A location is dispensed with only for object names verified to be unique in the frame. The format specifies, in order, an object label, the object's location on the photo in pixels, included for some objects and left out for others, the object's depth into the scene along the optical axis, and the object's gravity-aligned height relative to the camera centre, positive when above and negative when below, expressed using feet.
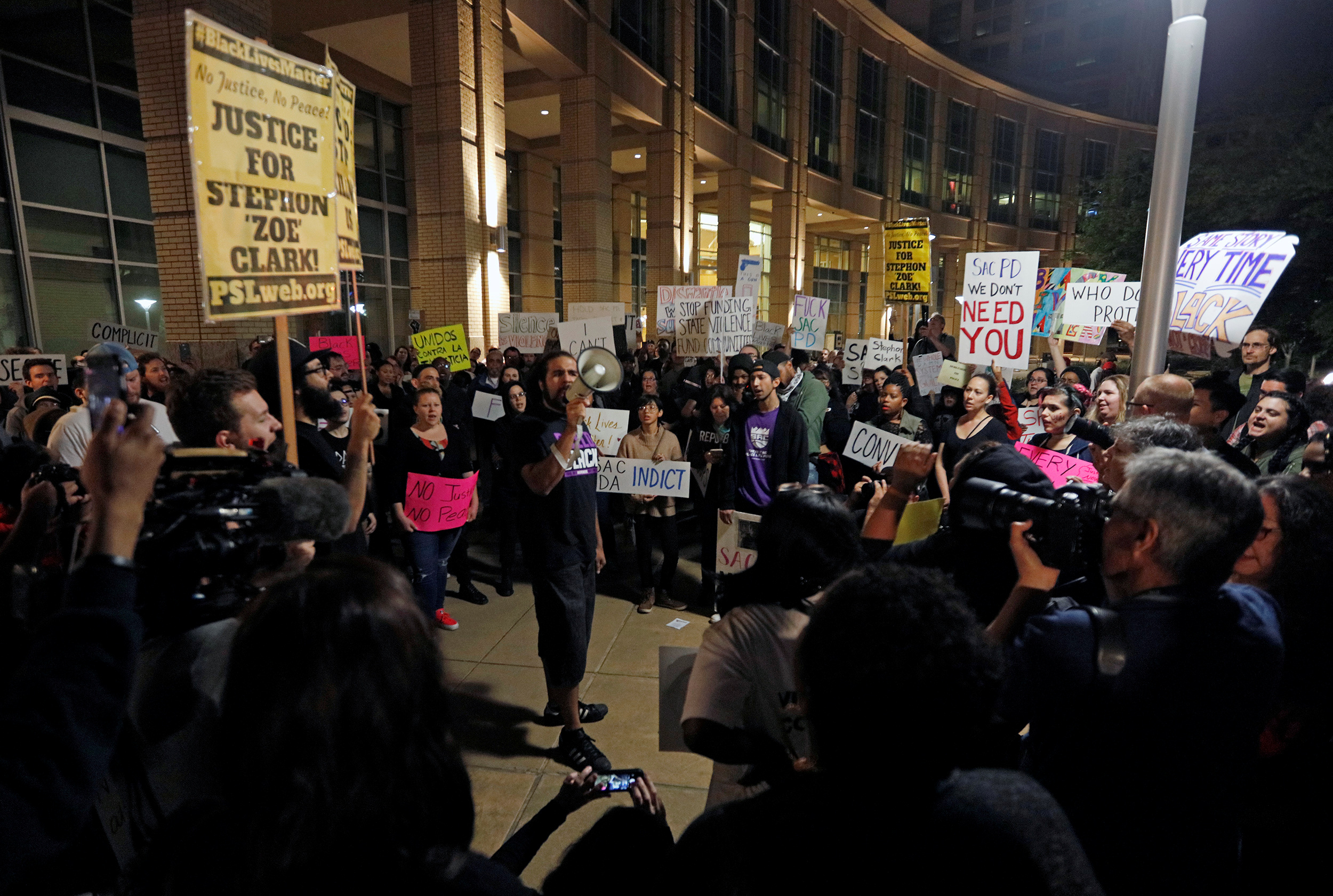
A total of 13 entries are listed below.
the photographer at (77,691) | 3.42 -1.82
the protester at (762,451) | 17.72 -3.04
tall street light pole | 14.80 +3.25
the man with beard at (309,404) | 11.02 -1.26
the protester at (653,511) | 19.30 -4.95
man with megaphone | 11.82 -3.41
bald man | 12.98 -1.19
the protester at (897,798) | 3.27 -2.25
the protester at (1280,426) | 13.23 -1.73
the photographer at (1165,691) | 4.87 -2.47
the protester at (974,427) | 15.69 -2.15
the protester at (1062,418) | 15.14 -1.85
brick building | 34.76 +13.26
